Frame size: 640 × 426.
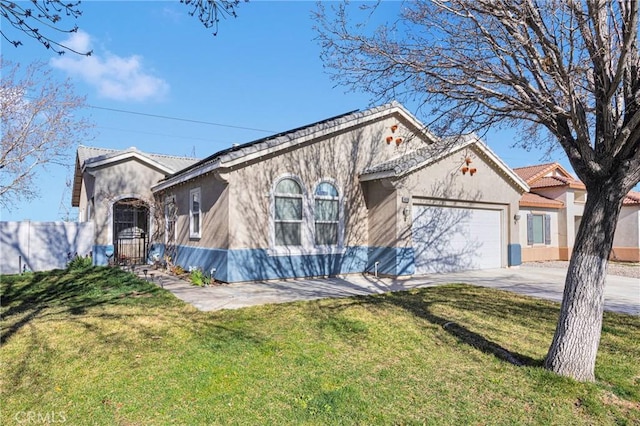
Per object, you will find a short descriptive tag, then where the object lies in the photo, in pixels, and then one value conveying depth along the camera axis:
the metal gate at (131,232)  17.55
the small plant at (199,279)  11.16
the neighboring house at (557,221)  18.91
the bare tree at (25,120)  16.20
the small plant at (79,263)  15.45
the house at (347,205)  11.40
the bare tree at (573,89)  4.77
